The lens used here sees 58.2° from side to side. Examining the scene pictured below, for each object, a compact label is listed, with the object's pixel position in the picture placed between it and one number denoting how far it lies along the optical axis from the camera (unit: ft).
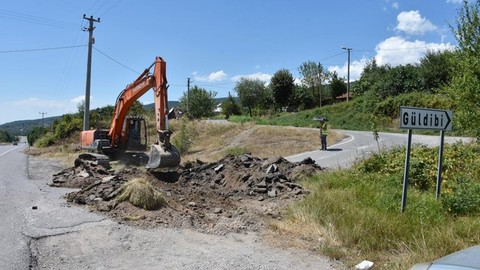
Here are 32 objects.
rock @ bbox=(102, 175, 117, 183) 37.76
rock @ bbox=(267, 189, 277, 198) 34.29
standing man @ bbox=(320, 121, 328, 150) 80.23
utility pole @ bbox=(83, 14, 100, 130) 104.72
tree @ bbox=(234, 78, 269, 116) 306.23
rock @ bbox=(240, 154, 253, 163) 49.14
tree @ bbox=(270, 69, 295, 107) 263.29
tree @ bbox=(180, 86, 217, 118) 296.71
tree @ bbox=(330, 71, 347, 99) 276.41
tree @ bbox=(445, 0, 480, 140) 44.21
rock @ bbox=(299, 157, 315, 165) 46.33
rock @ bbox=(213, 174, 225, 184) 43.97
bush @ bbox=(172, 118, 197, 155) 100.89
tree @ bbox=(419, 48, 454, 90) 158.81
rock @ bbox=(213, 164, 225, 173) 46.93
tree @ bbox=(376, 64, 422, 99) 167.17
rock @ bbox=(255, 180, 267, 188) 36.45
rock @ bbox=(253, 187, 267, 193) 35.90
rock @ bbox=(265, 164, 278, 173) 41.84
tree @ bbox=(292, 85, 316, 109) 273.54
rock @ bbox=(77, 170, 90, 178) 48.32
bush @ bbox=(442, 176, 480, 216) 23.82
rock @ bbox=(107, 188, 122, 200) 31.86
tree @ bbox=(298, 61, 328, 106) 290.76
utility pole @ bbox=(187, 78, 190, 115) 287.40
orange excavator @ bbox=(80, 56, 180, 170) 50.31
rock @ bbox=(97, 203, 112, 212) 29.57
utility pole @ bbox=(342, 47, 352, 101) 218.89
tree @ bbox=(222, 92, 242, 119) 292.81
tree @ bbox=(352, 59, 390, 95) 220.64
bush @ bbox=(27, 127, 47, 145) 228.92
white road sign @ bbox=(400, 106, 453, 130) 22.91
